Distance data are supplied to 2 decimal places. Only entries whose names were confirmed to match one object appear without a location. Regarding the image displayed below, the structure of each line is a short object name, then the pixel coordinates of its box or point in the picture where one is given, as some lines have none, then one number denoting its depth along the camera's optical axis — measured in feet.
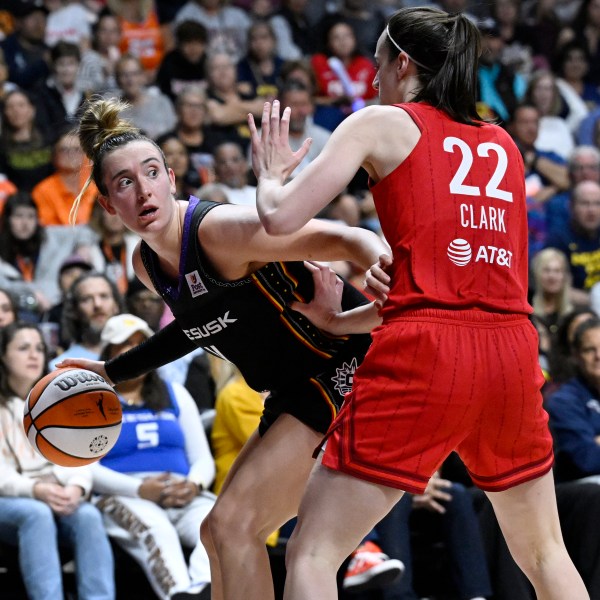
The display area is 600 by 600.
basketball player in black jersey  21.67
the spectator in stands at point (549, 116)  63.32
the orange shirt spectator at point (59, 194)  47.41
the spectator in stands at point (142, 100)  53.17
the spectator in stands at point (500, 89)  62.06
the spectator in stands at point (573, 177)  53.48
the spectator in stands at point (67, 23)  58.85
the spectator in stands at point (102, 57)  53.93
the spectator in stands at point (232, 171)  50.58
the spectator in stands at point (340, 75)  60.10
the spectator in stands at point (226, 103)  56.17
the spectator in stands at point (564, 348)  38.29
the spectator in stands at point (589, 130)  61.84
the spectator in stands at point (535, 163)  57.77
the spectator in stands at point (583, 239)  50.67
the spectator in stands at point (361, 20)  64.52
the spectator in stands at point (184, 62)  58.18
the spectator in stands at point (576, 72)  68.01
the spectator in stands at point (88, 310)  37.85
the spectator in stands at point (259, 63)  60.95
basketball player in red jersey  17.65
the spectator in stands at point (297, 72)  57.91
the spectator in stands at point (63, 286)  40.26
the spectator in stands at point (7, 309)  36.93
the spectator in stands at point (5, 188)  46.90
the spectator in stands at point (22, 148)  48.75
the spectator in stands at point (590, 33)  69.26
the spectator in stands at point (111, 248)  44.30
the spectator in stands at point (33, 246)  43.32
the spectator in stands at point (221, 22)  61.84
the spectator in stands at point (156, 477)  32.26
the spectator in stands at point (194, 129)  52.46
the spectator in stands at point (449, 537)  33.40
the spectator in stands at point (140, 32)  60.19
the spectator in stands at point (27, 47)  55.09
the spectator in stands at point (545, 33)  70.15
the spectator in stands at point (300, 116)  55.18
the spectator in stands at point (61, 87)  52.81
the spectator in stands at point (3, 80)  51.43
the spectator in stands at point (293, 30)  65.10
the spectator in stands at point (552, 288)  45.89
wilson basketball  24.13
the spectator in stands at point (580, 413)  35.43
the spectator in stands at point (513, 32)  67.65
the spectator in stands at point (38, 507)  31.01
